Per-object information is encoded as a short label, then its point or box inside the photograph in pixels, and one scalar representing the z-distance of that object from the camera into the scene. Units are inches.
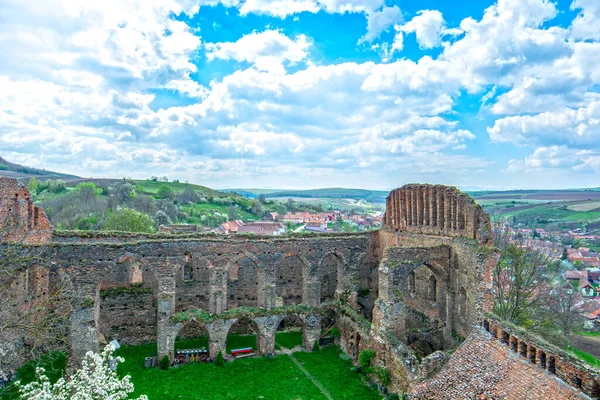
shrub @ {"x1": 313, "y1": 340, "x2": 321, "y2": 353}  1077.8
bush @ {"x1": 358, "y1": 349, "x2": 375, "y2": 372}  921.0
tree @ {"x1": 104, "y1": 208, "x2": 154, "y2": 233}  2015.6
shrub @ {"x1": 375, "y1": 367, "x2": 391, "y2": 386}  851.4
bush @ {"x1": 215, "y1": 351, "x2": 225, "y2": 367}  986.7
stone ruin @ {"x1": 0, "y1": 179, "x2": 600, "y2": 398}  919.7
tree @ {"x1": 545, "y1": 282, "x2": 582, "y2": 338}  1495.1
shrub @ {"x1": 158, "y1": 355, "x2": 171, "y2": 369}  960.9
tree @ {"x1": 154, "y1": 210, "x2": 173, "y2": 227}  2945.4
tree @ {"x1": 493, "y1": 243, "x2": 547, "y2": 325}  1249.4
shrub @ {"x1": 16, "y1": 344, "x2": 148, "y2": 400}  458.6
